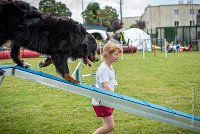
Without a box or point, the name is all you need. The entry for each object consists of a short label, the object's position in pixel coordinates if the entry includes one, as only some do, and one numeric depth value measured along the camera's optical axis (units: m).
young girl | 4.85
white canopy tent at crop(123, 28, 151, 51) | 37.08
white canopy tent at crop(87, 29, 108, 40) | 38.67
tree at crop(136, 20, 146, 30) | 68.88
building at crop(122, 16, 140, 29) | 97.12
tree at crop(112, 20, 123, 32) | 62.27
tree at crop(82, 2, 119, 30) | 65.05
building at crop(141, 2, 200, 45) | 71.81
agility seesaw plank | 4.67
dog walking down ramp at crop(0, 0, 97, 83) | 4.83
